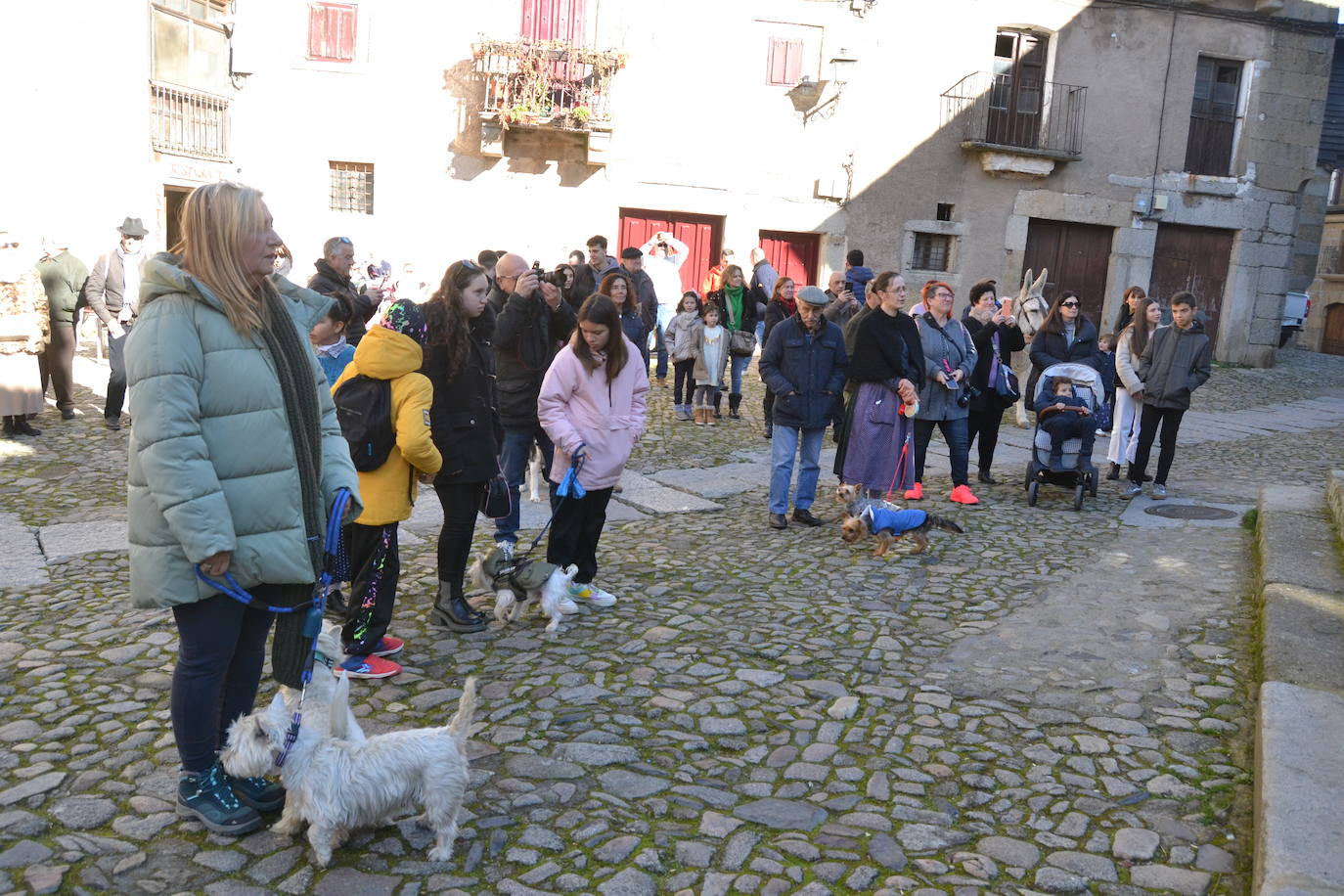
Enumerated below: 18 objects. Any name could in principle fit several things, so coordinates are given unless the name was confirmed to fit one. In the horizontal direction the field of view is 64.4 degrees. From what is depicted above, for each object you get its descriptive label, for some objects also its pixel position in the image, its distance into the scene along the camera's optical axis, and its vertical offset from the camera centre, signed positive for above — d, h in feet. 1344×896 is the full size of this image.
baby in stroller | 28.25 -3.11
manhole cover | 27.71 -5.25
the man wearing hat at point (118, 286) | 33.88 -1.57
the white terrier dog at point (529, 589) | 17.19 -5.19
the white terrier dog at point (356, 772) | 10.12 -5.00
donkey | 41.68 -0.69
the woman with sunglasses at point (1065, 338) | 30.96 -1.07
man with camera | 21.15 -1.80
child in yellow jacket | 14.76 -3.18
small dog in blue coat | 22.71 -5.02
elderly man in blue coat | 24.89 -2.18
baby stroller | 28.48 -4.07
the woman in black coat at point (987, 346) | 29.89 -1.42
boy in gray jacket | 28.81 -1.66
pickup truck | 84.74 +0.75
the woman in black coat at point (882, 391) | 24.82 -2.37
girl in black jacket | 15.94 -2.21
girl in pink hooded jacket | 18.28 -2.54
